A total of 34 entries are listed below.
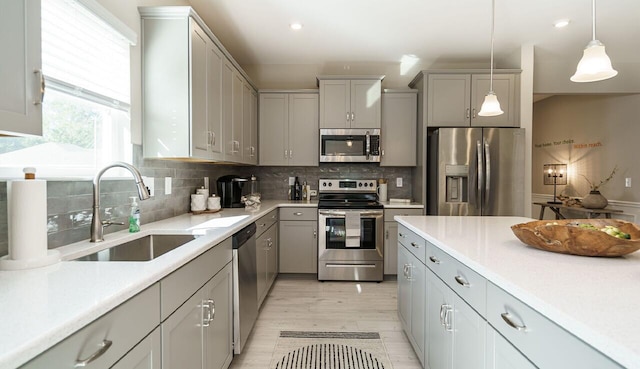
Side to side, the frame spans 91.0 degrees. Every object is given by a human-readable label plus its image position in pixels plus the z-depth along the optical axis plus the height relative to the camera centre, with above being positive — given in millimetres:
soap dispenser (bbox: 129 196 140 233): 1789 -238
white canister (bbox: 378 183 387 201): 4027 -170
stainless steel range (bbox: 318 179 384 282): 3549 -718
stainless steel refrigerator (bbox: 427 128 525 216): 3375 +85
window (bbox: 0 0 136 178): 1414 +430
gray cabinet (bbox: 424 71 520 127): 3586 +930
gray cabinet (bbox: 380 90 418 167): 3863 +627
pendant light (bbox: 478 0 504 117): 2152 +505
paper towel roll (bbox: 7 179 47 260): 1041 -134
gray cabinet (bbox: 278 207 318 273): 3654 -705
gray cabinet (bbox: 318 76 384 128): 3793 +937
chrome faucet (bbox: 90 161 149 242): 1480 -157
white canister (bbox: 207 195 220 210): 2775 -218
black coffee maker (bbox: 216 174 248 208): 3211 -128
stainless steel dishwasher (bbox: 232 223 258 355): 1985 -733
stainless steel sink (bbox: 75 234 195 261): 1643 -382
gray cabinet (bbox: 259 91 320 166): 3957 +630
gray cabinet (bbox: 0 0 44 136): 850 +311
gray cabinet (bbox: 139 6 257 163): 2070 +647
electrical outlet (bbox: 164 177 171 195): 2361 -54
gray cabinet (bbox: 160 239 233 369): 1175 -609
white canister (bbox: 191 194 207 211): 2660 -208
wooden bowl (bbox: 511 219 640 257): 1135 -233
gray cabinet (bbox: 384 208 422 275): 3590 -643
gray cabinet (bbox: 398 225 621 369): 784 -510
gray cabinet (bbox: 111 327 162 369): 898 -545
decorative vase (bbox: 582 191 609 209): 4621 -324
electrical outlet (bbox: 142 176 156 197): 2146 -39
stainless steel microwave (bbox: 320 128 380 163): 3797 +407
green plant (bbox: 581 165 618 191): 4777 -49
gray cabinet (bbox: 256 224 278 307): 2667 -772
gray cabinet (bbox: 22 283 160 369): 681 -405
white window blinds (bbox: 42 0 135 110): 1443 +653
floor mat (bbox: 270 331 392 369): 2035 -1200
